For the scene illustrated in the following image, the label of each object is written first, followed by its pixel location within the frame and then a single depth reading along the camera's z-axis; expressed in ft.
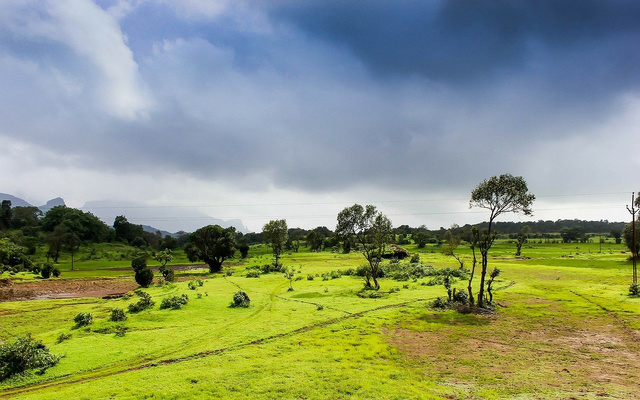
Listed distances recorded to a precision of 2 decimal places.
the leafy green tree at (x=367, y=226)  133.59
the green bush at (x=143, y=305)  83.39
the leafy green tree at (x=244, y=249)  330.75
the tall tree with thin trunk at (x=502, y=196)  87.04
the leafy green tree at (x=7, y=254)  118.66
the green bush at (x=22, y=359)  44.39
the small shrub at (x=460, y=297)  92.92
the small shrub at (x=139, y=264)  143.20
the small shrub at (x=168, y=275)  150.00
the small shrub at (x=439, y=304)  89.18
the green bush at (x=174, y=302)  85.68
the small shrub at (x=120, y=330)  62.65
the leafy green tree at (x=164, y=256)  155.90
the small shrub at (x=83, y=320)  71.00
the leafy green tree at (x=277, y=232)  208.72
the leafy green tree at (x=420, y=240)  430.20
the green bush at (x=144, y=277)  139.23
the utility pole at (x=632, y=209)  112.91
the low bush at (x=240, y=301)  88.78
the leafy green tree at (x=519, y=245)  304.34
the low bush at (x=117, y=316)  73.77
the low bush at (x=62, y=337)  59.81
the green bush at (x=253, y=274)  161.59
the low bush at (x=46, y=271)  175.64
